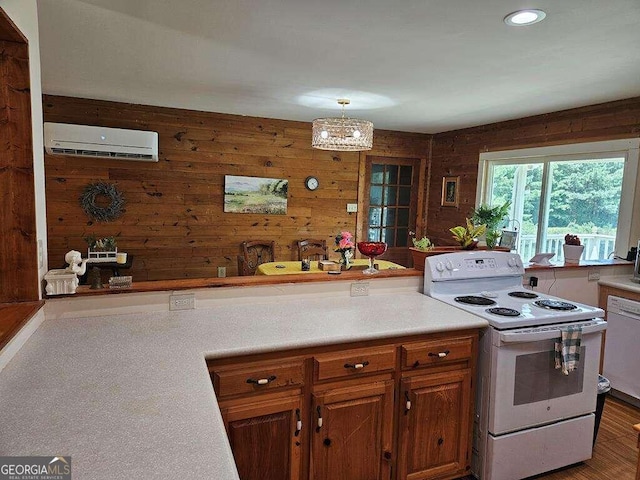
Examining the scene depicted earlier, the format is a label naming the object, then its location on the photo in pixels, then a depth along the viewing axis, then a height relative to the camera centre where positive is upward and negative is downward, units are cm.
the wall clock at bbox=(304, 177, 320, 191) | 544 +28
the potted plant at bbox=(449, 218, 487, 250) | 284 -17
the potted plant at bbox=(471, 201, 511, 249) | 396 -4
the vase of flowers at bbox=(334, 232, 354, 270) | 278 -31
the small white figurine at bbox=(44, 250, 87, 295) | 188 -38
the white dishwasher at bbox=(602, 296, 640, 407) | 298 -97
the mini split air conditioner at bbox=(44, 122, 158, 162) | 411 +55
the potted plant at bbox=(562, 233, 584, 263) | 338 -29
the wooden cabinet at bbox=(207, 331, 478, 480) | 171 -92
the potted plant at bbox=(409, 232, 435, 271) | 267 -28
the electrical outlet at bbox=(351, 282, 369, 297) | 252 -50
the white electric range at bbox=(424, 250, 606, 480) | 207 -92
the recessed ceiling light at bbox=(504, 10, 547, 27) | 193 +93
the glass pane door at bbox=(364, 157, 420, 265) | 592 +8
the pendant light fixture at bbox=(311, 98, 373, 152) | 372 +66
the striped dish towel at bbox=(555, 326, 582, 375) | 211 -68
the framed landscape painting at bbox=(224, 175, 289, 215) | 507 +9
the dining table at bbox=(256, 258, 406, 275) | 376 -61
